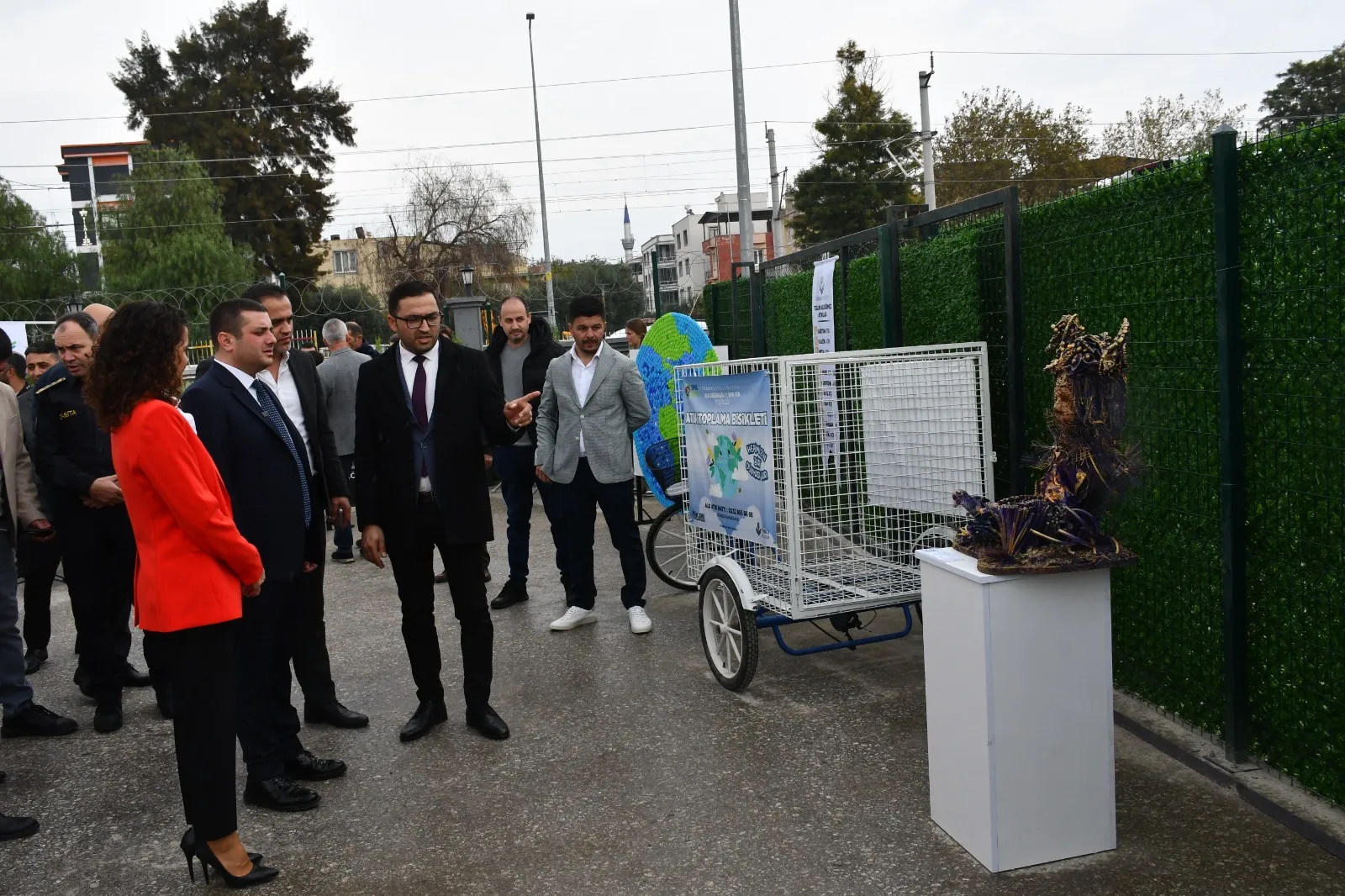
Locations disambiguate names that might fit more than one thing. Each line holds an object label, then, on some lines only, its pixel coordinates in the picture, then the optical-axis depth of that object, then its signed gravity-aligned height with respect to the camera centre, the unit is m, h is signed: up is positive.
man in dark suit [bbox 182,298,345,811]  4.07 -0.46
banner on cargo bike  4.80 -0.52
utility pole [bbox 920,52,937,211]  31.62 +5.79
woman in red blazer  3.33 -0.57
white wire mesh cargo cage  4.78 -0.62
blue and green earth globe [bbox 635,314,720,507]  8.32 -0.07
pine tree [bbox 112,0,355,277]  43.12 +10.76
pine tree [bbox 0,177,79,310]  47.19 +6.11
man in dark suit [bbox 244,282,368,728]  4.90 -0.48
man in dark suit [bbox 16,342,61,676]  6.23 -1.19
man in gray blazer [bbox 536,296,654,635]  6.33 -0.53
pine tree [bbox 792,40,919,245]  48.50 +8.52
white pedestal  3.21 -1.19
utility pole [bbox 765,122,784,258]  36.93 +5.48
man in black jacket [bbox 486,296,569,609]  7.35 -0.20
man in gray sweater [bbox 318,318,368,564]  8.56 -0.12
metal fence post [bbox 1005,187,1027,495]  5.04 -0.06
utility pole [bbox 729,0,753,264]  19.73 +4.03
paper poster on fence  7.30 +0.26
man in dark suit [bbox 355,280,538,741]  4.75 -0.46
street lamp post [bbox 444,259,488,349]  15.41 +0.66
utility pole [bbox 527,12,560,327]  32.38 +4.65
